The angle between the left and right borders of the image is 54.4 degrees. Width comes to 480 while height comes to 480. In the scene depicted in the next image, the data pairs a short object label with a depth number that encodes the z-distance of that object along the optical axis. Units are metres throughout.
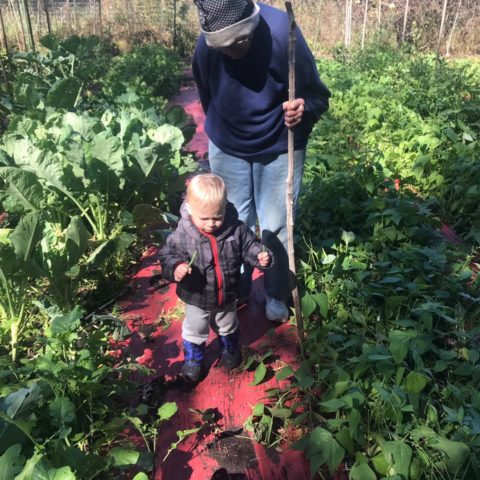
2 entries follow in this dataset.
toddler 1.90
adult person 1.85
